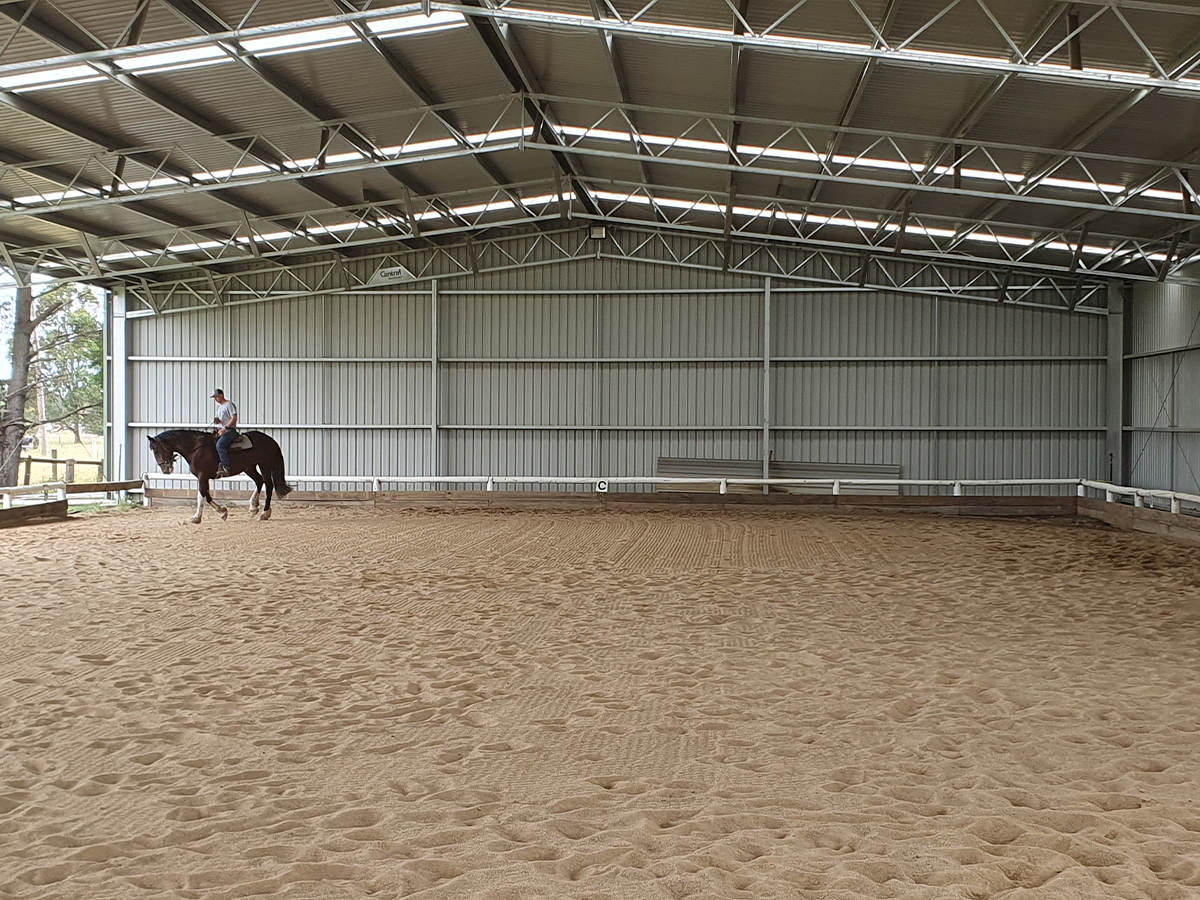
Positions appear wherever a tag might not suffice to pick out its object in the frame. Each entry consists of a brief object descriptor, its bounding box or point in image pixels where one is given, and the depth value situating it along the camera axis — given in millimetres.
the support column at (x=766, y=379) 20812
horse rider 13961
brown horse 13750
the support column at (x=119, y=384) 22172
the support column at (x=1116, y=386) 19438
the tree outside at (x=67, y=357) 32344
